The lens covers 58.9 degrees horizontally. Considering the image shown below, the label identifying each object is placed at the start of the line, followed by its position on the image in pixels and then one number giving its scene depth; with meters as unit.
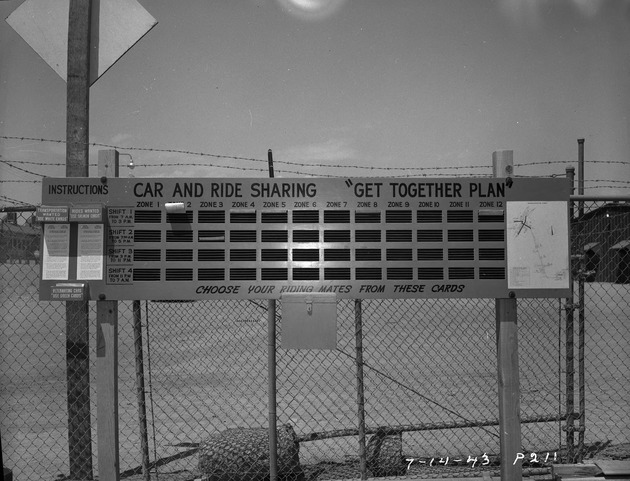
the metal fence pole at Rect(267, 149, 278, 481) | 3.73
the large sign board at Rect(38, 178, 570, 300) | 3.45
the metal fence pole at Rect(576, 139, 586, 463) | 4.27
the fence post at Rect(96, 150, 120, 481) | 3.49
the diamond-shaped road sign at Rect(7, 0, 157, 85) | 3.68
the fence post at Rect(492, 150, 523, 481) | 3.51
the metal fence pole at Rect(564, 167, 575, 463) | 4.20
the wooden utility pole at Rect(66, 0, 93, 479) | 3.92
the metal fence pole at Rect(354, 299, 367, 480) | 4.00
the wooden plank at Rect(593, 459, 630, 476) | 4.03
